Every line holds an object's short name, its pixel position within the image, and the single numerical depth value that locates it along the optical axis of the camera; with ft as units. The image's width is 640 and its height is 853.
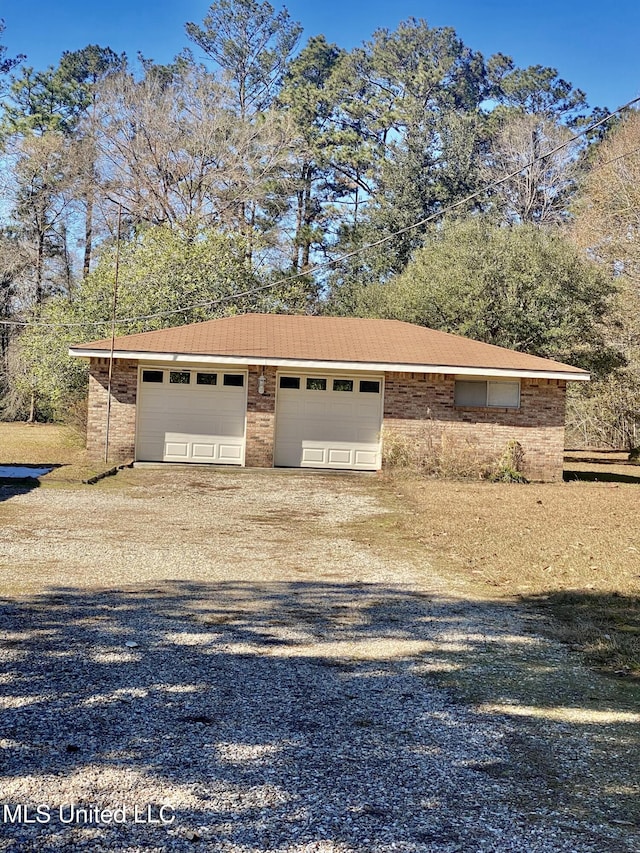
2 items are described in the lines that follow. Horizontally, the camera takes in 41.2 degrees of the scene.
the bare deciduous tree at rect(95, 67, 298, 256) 120.16
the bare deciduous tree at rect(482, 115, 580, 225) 134.62
